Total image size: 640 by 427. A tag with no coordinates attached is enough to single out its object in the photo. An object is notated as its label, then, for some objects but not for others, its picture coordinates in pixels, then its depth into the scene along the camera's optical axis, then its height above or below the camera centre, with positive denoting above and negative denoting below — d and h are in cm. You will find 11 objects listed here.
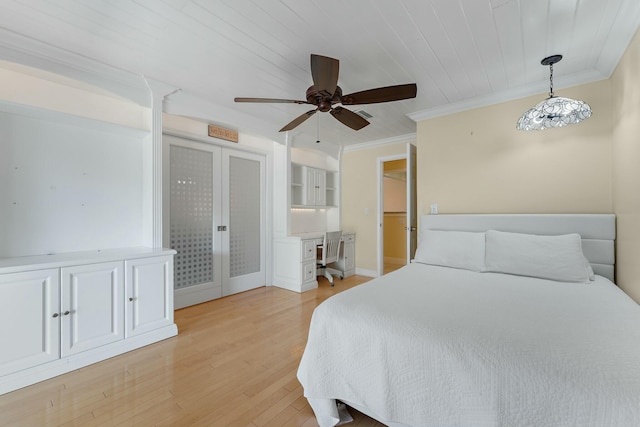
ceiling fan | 176 +93
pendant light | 220 +87
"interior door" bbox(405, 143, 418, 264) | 347 +10
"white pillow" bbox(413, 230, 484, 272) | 250 -35
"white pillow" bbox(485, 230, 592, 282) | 209 -35
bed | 93 -56
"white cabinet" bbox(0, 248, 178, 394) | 178 -72
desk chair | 416 -57
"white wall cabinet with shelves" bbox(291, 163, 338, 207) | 461 +51
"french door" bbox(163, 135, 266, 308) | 322 -5
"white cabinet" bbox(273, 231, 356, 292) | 395 -71
